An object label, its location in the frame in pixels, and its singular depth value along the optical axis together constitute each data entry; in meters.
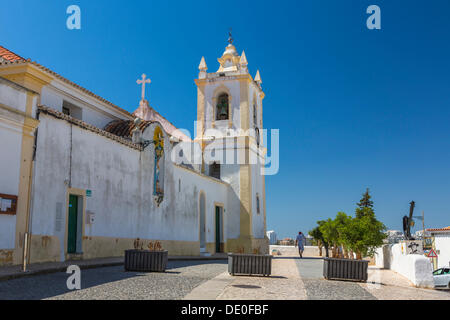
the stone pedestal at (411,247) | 15.62
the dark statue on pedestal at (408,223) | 26.23
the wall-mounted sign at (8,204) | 11.12
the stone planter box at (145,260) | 11.30
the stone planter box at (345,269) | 11.63
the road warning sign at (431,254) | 19.50
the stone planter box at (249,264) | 11.75
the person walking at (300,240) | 28.72
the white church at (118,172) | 11.95
